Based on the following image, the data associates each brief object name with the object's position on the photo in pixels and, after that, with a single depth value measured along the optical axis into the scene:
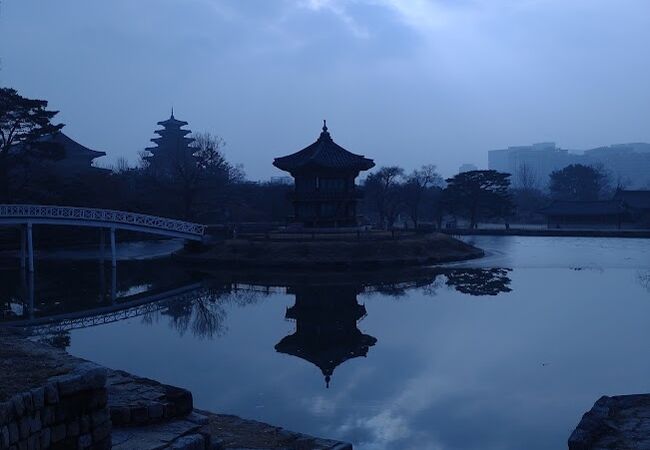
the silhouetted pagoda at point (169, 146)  78.11
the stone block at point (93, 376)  6.69
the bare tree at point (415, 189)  63.05
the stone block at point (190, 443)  7.45
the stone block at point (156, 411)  8.22
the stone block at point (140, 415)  8.12
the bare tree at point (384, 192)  61.19
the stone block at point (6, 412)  5.66
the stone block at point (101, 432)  6.85
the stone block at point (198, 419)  8.47
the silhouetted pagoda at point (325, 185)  40.06
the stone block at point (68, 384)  6.47
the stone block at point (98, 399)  6.84
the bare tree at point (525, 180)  128.27
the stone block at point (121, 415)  8.04
